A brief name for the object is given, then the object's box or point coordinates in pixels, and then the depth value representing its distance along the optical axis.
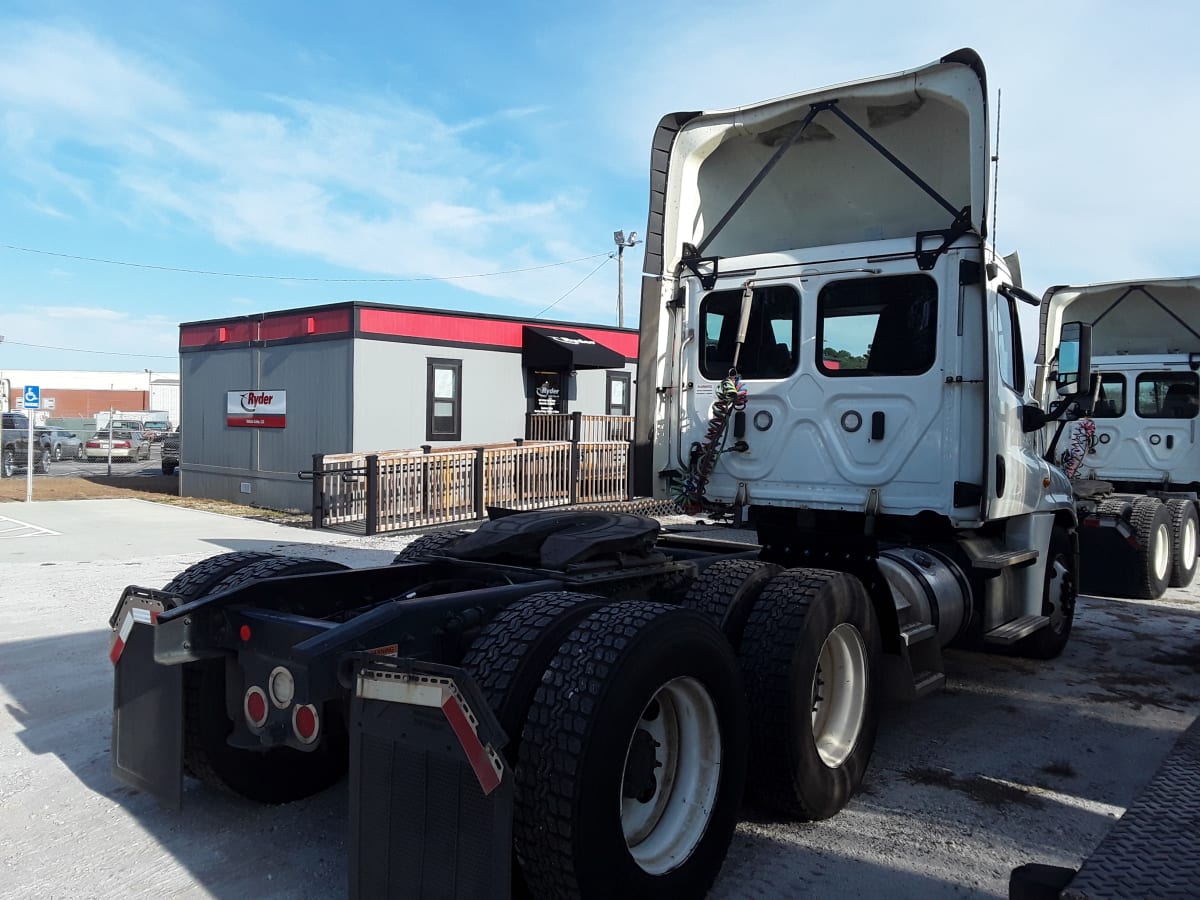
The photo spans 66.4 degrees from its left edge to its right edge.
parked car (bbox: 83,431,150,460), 34.72
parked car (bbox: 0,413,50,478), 26.94
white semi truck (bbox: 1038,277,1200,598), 10.43
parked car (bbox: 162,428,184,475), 26.36
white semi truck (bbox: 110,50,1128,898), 2.67
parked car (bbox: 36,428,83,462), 37.41
